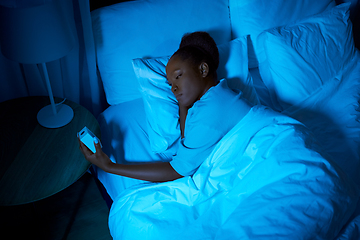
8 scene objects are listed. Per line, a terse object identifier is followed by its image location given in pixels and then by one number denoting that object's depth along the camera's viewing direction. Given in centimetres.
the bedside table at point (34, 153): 89
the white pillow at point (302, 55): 134
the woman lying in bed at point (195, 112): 92
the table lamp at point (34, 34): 78
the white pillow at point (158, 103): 115
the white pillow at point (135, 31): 118
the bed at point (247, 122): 76
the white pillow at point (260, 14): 141
